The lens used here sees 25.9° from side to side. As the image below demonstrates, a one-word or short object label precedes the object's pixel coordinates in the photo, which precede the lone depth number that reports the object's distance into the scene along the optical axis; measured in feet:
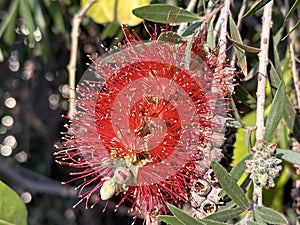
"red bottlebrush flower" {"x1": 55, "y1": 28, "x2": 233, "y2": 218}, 0.79
